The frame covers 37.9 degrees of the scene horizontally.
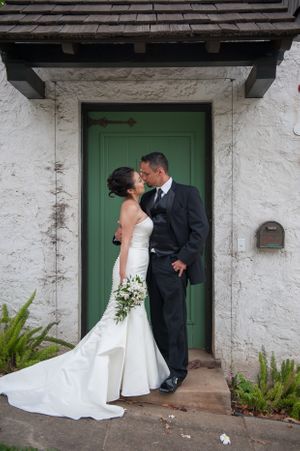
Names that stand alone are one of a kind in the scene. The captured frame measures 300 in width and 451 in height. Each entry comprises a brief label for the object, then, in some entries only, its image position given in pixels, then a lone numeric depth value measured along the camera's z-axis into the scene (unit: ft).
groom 11.48
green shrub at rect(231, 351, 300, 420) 12.62
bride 10.84
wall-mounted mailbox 13.78
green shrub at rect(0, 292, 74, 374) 13.00
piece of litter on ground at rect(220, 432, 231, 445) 10.18
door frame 14.58
